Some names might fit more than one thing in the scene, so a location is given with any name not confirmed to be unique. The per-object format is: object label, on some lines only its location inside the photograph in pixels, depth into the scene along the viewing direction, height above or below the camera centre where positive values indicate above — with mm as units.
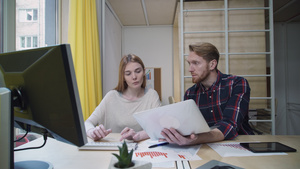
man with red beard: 1299 -48
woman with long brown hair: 1595 -128
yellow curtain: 2074 +428
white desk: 722 -306
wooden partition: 2646 +597
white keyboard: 920 -299
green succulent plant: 484 -182
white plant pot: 499 -211
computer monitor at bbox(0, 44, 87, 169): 499 -10
